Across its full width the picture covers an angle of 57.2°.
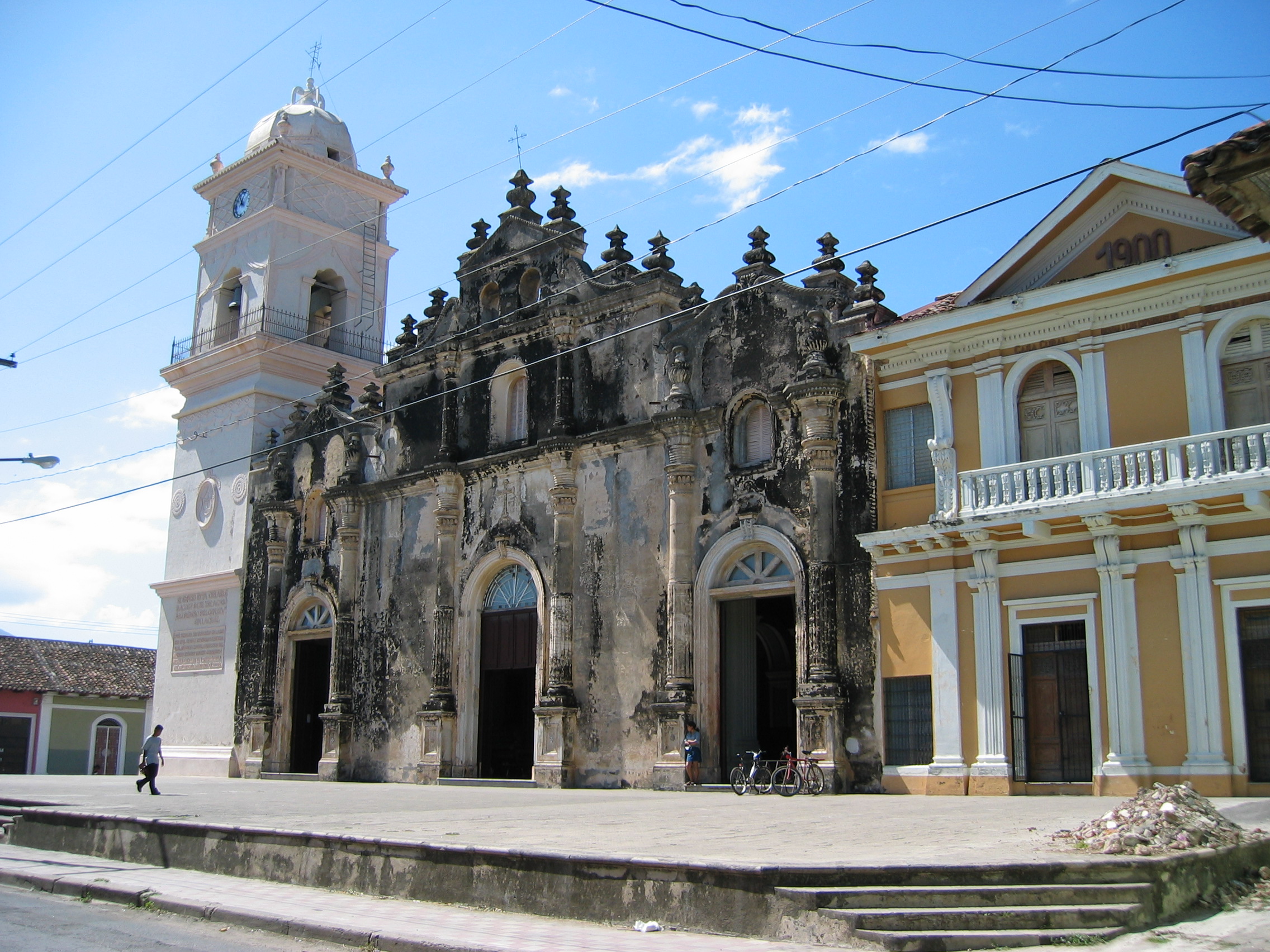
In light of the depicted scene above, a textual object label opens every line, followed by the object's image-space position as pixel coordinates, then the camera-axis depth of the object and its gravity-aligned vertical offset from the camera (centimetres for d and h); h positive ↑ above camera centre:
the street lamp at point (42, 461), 1883 +403
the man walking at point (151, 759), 1961 -74
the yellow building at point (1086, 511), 1540 +292
